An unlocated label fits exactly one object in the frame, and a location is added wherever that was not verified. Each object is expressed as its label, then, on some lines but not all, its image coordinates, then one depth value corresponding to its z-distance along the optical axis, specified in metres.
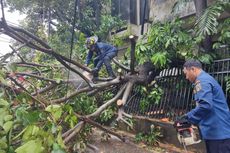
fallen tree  1.77
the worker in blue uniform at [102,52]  3.88
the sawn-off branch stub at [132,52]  2.98
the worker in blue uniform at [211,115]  1.92
